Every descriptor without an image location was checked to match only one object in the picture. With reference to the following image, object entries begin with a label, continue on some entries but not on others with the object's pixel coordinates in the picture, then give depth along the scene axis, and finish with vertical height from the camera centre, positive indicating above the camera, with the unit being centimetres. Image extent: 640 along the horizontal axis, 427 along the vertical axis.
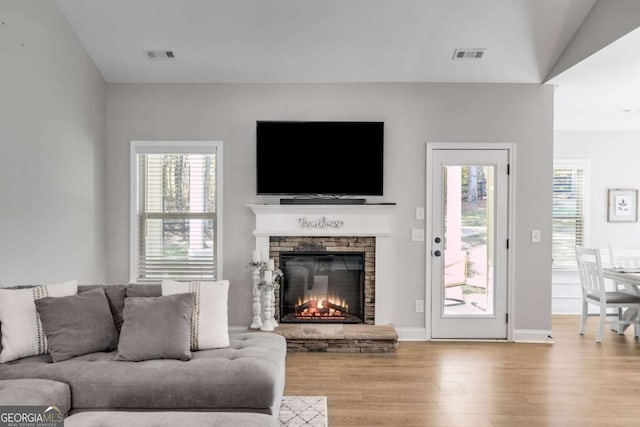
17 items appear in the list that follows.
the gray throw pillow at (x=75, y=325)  262 -71
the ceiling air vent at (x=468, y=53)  410 +157
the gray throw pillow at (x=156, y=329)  260 -71
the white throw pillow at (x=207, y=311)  279 -65
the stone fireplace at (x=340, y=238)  450 -25
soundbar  450 +14
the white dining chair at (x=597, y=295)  463 -86
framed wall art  598 +18
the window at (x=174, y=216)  461 -3
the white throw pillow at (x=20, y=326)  261 -70
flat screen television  450 +59
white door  454 -28
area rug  271 -130
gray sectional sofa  232 -93
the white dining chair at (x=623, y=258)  552 -51
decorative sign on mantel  451 -8
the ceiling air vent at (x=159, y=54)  415 +155
